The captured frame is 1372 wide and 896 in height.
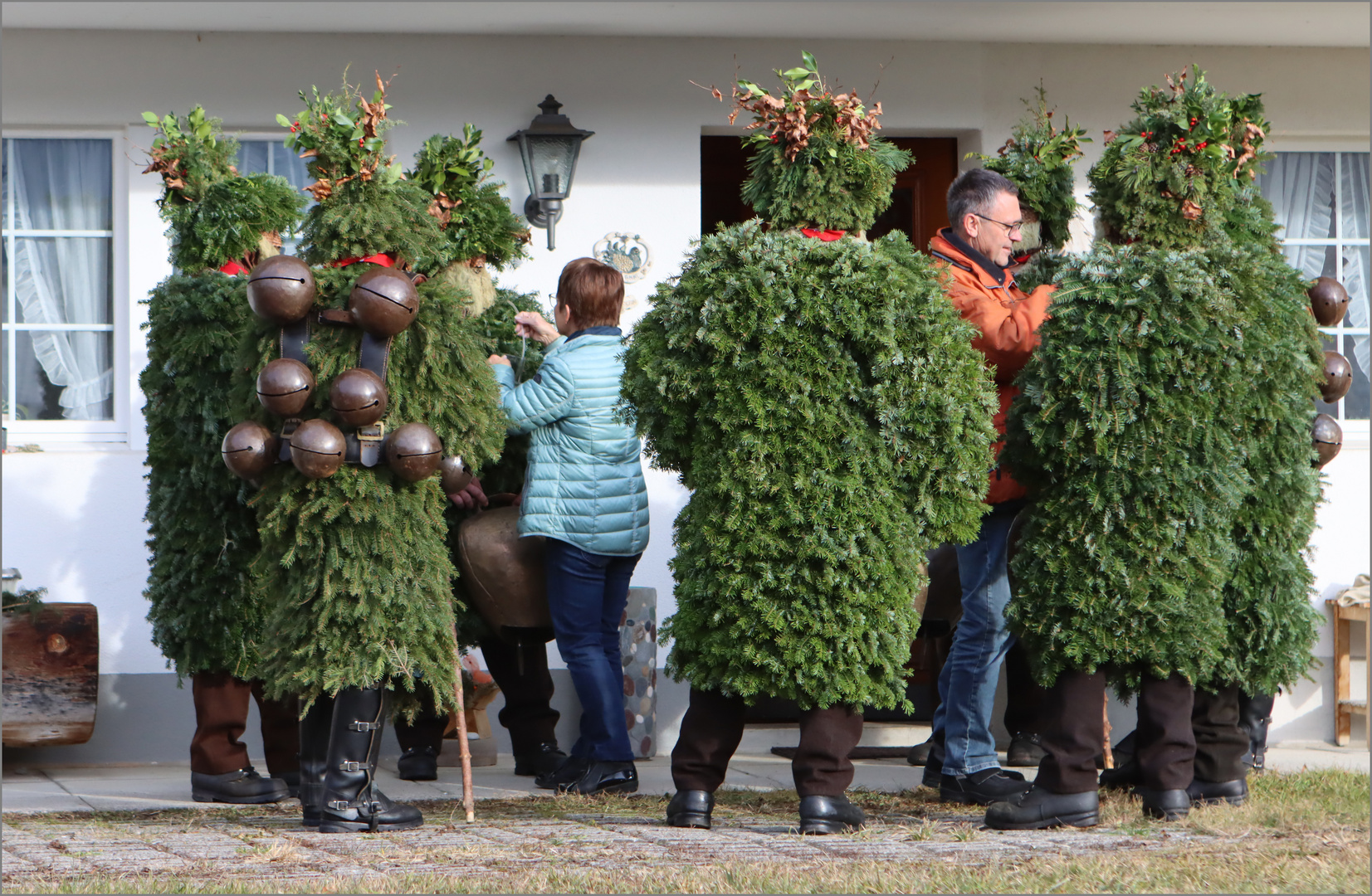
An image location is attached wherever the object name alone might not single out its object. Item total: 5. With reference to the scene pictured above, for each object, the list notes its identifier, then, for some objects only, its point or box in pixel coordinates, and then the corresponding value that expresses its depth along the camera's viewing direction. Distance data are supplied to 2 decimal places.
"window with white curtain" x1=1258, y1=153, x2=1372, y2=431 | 15.00
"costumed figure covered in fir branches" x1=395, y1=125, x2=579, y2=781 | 10.80
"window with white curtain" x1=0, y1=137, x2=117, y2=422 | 13.57
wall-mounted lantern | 13.34
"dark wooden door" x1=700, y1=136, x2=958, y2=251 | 14.99
